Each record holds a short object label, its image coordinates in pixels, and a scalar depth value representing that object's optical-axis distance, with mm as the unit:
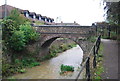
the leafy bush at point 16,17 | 15633
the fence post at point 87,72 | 3302
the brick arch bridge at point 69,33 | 14797
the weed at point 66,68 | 12250
